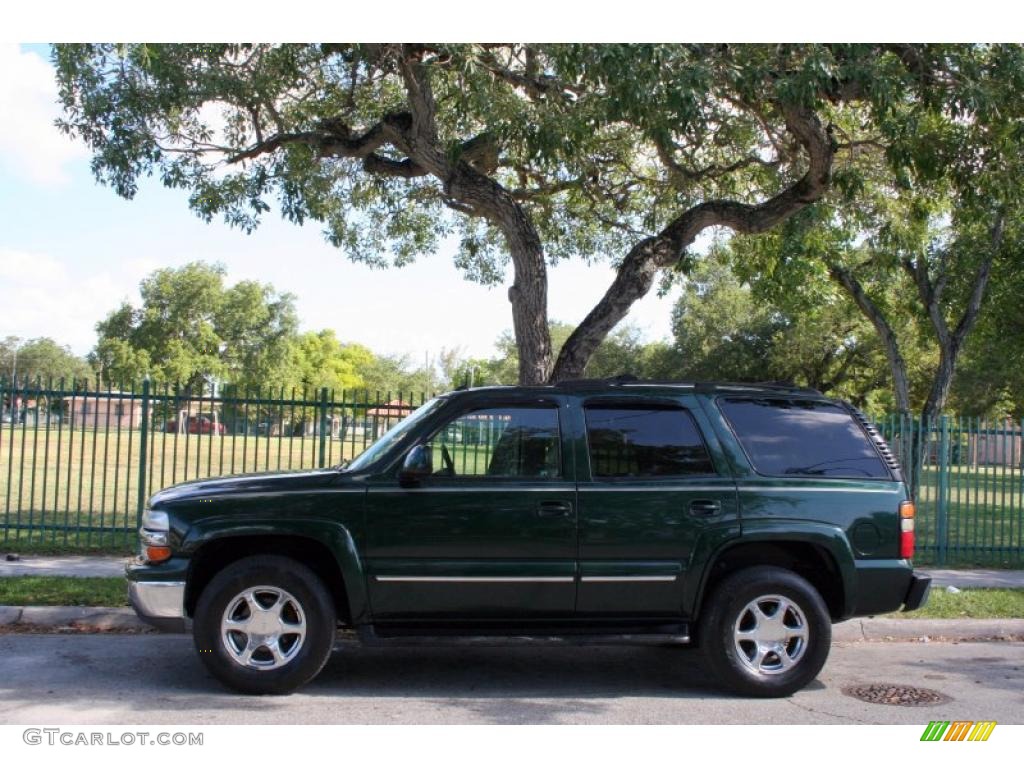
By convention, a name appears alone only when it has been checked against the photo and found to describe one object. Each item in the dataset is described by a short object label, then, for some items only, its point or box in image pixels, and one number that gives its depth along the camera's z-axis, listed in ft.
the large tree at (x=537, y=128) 29.78
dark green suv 18.89
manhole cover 19.71
